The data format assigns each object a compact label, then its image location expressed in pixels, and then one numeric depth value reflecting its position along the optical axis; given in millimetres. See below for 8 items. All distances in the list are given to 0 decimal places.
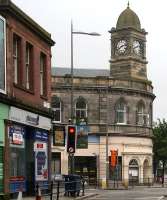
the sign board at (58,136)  37147
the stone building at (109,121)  71250
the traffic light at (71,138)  35781
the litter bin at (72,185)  35438
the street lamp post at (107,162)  69375
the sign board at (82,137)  41844
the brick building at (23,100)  29516
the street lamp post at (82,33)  42175
